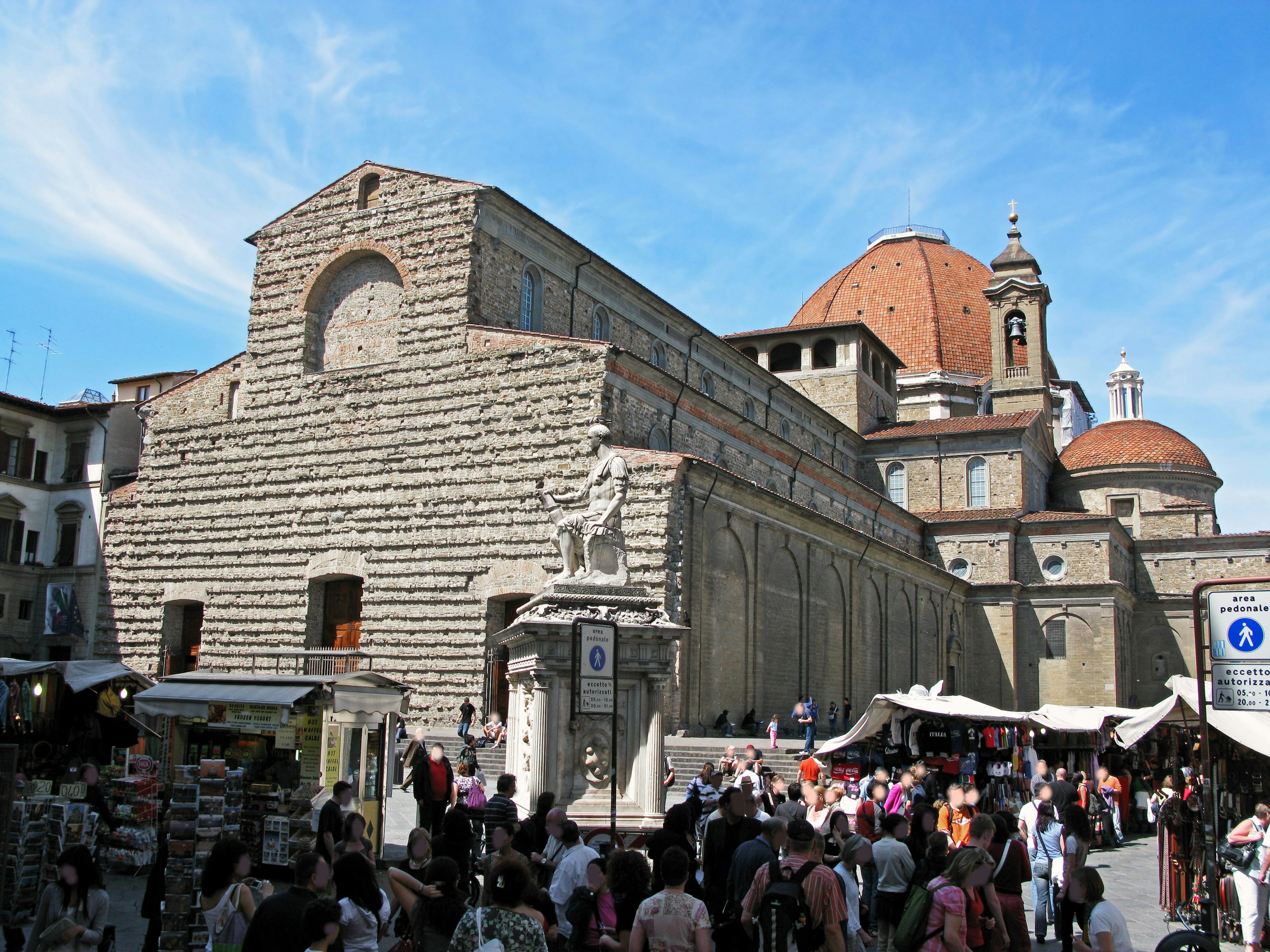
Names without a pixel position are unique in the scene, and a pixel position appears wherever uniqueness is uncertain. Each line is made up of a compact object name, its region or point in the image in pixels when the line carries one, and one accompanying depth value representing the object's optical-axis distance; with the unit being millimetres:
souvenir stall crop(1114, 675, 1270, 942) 12961
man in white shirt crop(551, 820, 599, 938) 8016
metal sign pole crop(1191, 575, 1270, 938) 10586
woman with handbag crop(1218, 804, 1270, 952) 11258
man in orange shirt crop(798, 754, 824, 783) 16031
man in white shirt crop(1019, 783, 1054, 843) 12500
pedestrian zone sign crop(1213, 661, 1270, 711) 10562
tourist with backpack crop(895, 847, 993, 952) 7227
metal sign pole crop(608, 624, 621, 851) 9258
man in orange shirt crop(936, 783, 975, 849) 11922
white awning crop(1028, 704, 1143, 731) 20281
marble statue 12844
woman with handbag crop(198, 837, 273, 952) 7473
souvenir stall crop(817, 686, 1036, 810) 17719
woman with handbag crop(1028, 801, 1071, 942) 11984
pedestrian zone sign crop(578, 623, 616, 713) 10023
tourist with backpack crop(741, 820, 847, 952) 6961
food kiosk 13500
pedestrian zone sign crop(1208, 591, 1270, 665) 10781
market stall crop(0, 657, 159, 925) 10953
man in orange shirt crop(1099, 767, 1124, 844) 19547
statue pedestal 11758
